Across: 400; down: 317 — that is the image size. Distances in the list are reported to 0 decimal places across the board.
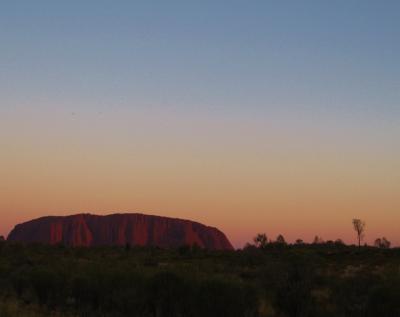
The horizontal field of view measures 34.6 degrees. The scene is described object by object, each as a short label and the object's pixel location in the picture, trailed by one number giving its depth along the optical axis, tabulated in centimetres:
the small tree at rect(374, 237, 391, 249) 10981
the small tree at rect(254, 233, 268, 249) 11010
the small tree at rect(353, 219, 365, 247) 10475
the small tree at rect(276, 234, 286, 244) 10775
